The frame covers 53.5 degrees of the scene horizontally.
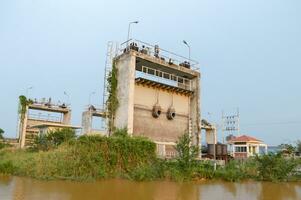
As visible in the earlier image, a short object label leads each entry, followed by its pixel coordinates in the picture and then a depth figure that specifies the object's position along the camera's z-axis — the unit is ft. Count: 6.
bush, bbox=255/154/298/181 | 67.56
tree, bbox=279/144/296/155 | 84.67
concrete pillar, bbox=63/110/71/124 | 148.36
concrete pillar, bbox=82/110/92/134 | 117.37
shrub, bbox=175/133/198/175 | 63.21
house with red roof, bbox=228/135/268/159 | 132.67
